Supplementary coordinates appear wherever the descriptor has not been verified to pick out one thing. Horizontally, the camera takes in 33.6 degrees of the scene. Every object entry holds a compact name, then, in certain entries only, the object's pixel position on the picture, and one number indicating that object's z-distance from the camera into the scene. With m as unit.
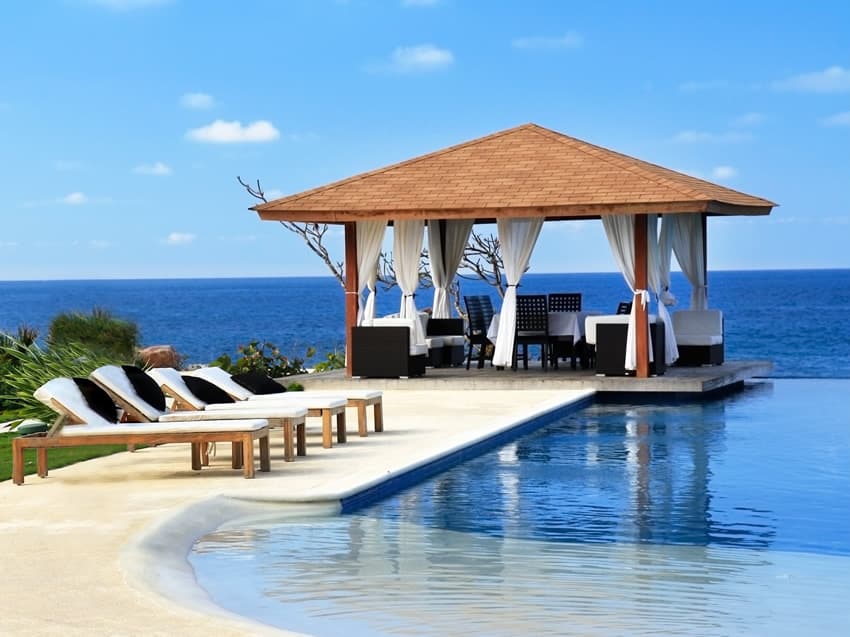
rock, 20.74
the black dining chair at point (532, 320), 18.12
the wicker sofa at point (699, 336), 19.00
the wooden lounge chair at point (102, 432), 9.55
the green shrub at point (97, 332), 19.53
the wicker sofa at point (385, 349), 17.75
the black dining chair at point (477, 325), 19.52
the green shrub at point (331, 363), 21.33
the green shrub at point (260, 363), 18.61
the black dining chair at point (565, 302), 19.62
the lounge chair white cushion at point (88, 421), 9.61
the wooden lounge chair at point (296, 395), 11.69
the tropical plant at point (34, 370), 14.32
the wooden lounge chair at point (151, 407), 10.30
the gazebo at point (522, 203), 16.86
